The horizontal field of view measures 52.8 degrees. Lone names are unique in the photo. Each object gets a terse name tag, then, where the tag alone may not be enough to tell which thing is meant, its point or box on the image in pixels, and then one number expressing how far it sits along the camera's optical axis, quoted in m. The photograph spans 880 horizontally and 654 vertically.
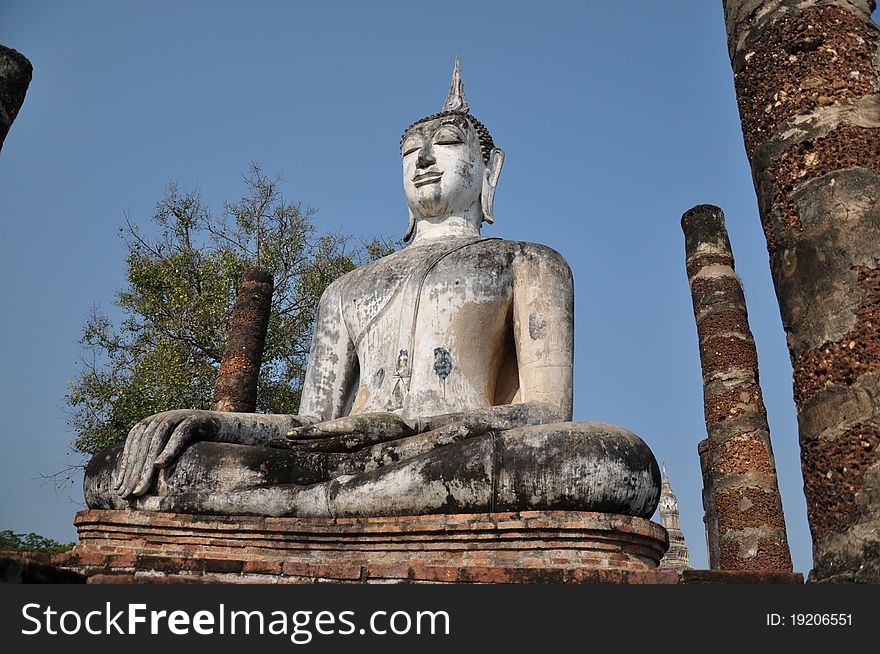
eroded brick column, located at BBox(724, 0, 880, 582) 3.59
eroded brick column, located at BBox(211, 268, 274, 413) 10.64
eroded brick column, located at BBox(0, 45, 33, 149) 6.48
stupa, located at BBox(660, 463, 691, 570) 23.64
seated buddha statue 4.55
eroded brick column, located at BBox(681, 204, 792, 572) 10.30
